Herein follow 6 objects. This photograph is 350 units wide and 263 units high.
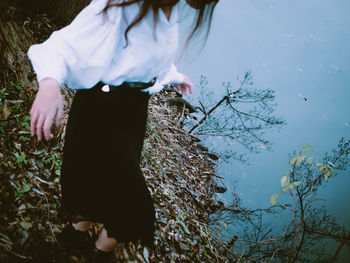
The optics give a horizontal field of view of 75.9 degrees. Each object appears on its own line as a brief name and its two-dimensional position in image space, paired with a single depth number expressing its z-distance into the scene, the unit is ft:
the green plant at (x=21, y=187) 5.80
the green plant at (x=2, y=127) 6.45
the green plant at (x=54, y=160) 7.10
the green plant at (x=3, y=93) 6.80
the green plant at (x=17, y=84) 7.22
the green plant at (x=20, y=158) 6.38
